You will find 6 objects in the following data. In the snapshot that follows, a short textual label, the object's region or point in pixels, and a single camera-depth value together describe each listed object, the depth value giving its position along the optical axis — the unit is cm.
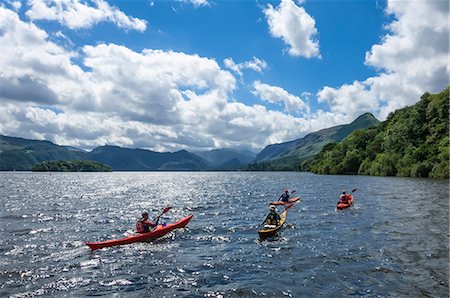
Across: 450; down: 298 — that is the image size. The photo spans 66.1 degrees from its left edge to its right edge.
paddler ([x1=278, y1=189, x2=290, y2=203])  4891
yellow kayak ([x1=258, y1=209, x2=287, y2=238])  2674
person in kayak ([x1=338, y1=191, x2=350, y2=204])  4278
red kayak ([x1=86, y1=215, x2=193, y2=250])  2417
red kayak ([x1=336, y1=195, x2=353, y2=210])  4158
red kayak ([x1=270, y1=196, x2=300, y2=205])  4822
